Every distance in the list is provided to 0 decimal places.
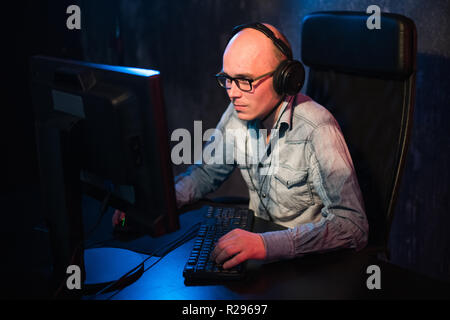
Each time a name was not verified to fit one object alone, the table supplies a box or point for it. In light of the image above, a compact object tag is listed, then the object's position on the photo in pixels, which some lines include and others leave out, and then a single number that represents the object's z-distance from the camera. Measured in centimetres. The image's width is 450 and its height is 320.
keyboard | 94
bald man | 103
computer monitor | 78
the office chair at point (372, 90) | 124
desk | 89
